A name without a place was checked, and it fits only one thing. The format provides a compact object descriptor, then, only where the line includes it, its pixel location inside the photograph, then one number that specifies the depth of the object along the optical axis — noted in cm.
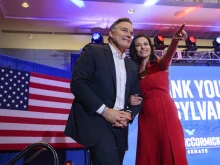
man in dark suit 155
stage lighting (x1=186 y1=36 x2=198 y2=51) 564
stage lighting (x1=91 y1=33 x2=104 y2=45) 536
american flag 310
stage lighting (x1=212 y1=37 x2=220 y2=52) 570
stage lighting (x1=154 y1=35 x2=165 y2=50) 557
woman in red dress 216
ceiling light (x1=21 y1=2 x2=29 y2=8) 539
